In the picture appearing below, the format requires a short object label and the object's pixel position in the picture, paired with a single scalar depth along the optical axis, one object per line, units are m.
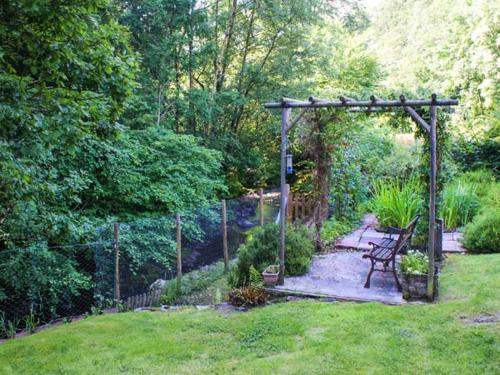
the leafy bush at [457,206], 8.96
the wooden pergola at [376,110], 5.17
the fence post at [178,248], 6.84
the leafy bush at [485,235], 7.28
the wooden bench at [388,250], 5.74
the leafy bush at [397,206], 8.34
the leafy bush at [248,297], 5.57
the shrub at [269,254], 6.45
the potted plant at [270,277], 5.90
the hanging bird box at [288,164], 5.88
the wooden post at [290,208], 9.55
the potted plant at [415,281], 5.36
